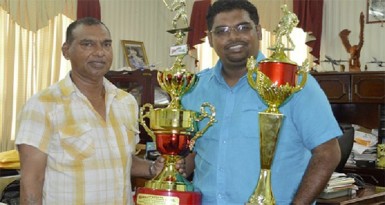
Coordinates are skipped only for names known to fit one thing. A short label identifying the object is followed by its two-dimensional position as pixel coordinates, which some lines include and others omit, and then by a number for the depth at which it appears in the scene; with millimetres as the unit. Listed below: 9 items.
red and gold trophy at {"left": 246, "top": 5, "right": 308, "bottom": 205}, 1401
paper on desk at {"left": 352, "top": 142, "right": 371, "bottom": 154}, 4637
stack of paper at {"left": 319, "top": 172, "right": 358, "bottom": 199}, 2546
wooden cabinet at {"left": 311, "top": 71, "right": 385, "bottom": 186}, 4484
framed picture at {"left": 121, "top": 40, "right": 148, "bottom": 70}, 6372
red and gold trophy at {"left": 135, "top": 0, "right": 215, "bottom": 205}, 1599
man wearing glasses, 1529
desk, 2486
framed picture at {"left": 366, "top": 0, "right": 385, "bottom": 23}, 5234
